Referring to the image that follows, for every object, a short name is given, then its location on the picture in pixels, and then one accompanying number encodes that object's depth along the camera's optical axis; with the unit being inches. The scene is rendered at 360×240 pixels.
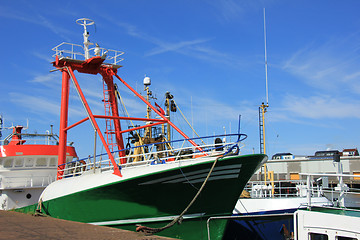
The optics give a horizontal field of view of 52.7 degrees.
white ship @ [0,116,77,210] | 688.4
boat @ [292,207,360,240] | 313.3
